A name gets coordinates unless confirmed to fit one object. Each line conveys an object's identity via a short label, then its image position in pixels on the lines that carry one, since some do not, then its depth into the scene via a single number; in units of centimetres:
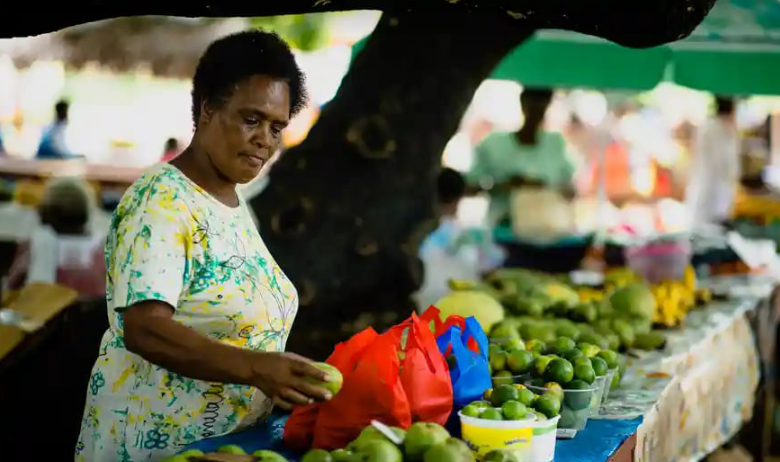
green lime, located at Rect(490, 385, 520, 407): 282
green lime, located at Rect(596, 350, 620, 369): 363
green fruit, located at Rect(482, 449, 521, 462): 246
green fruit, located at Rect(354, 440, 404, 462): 228
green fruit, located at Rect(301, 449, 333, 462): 231
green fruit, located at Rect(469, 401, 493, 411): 275
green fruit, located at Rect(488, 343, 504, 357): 346
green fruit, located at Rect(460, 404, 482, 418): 268
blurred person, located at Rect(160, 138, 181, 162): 1213
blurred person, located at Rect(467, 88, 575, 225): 969
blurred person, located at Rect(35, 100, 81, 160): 1277
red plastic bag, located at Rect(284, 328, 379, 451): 272
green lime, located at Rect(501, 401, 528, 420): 266
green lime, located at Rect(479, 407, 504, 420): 266
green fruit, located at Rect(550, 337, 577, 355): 350
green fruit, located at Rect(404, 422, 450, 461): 239
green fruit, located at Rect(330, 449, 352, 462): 232
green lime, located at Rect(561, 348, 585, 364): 336
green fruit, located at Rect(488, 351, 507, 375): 336
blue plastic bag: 295
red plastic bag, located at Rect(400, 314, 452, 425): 271
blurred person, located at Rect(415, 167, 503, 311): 721
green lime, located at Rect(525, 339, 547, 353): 361
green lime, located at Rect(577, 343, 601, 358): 356
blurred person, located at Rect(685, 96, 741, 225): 1032
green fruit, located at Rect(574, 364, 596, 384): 321
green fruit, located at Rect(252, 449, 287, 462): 230
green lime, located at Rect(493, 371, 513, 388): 326
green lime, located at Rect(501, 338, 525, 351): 350
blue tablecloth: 277
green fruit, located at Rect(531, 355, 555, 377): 326
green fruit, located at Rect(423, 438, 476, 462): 231
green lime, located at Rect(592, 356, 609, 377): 337
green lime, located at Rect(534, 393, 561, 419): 280
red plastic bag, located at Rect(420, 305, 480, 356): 306
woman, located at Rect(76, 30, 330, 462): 241
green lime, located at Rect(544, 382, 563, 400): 308
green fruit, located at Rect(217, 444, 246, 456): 237
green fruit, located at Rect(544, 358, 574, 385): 318
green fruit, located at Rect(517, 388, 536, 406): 284
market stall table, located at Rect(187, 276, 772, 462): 307
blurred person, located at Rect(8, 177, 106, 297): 716
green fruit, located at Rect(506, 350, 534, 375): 330
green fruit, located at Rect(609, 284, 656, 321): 534
